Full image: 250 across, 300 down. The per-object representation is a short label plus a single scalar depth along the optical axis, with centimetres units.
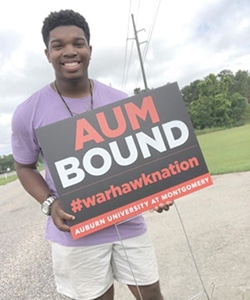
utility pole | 2086
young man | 172
